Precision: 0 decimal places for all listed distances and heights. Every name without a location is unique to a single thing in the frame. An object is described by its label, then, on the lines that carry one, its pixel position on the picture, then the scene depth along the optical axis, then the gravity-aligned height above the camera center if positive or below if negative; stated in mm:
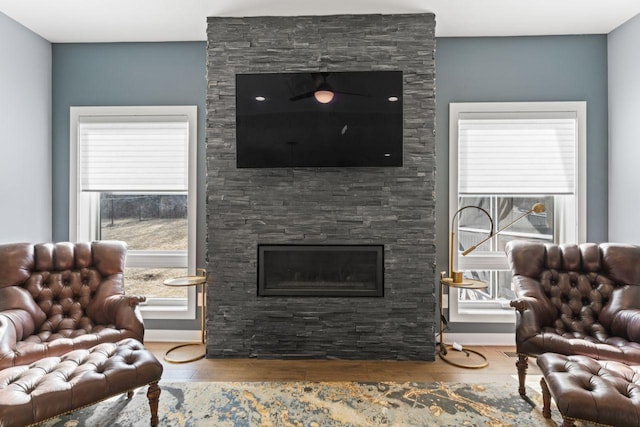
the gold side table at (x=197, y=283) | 3090 -635
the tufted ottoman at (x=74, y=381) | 1652 -790
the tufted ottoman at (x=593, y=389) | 1672 -799
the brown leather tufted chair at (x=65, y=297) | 2381 -574
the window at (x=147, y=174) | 3535 +340
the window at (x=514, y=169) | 3412 +387
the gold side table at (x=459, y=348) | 3024 -1074
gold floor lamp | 3031 -560
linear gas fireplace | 3127 -467
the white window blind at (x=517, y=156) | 3422 +504
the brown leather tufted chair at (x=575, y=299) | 2326 -568
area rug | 2207 -1171
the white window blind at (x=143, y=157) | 3545 +496
